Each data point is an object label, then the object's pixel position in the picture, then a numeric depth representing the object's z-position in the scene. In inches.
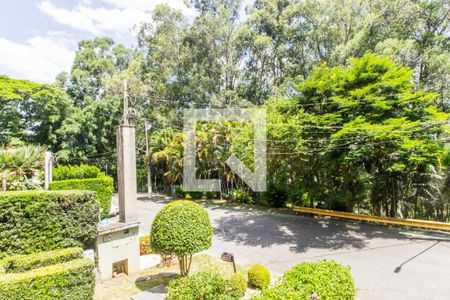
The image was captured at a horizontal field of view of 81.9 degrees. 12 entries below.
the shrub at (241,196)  636.1
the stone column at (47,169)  405.7
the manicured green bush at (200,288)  171.0
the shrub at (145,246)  321.7
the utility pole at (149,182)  825.2
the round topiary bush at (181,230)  203.0
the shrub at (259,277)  228.8
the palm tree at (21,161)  396.2
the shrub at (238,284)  200.9
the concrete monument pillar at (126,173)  271.4
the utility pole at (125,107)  297.6
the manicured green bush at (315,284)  128.9
